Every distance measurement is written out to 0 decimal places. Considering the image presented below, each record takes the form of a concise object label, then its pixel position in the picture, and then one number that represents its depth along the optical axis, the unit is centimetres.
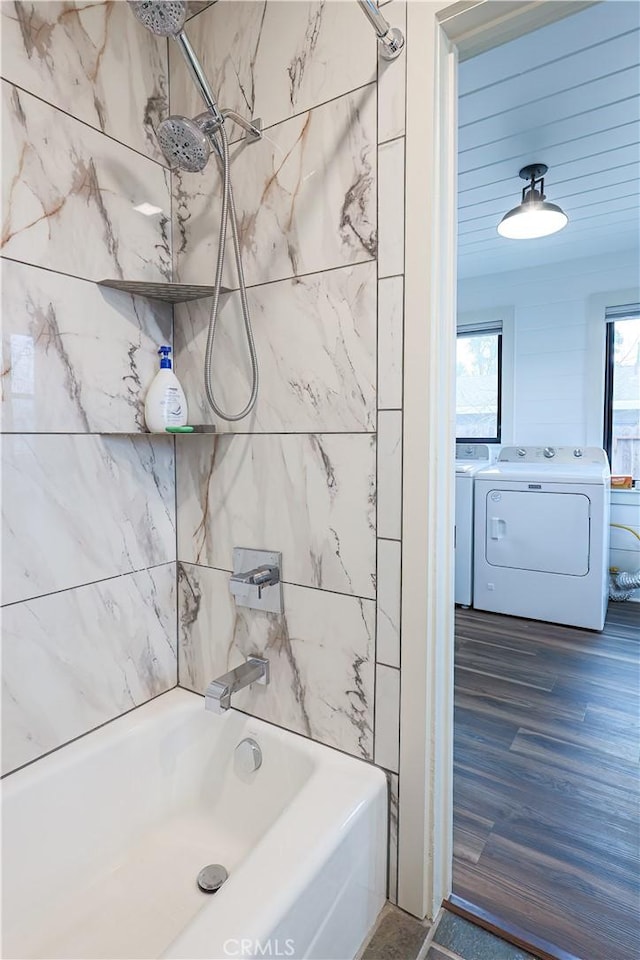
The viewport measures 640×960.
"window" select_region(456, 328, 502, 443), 395
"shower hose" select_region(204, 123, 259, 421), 122
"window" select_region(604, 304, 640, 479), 346
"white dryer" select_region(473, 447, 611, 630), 289
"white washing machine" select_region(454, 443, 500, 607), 329
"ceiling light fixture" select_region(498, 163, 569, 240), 227
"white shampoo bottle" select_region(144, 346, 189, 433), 138
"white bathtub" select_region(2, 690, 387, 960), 87
